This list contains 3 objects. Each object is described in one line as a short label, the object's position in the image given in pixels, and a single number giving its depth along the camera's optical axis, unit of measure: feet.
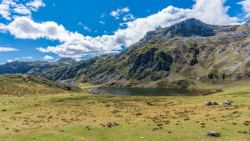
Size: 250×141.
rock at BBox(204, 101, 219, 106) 219.00
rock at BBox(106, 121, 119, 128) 142.82
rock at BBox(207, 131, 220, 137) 112.98
